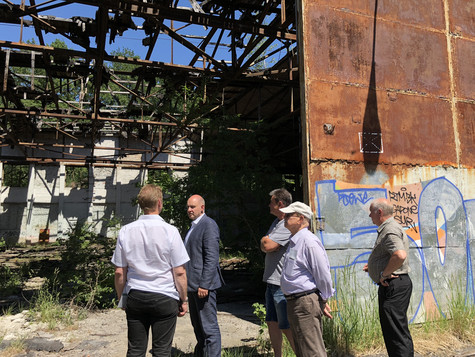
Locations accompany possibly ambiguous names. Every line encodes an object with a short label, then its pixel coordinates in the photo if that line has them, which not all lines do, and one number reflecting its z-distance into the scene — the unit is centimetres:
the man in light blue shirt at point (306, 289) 301
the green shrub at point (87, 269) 669
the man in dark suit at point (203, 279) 377
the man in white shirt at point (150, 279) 278
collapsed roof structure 746
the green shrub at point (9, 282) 737
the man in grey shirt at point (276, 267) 368
